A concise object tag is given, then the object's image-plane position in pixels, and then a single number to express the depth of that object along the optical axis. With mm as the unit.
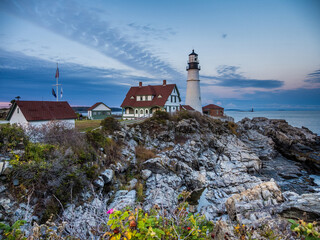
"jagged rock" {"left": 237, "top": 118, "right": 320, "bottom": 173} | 26922
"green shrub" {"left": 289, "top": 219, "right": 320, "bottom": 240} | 2713
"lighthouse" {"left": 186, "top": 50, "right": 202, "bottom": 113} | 43250
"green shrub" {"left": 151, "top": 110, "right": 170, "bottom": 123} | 26034
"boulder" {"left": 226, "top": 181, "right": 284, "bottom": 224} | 8812
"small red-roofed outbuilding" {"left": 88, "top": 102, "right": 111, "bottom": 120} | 37312
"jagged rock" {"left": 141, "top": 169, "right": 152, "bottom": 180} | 15480
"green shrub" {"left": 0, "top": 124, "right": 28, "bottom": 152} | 10219
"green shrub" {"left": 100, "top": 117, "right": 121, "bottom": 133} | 19106
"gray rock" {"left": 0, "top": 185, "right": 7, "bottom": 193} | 8404
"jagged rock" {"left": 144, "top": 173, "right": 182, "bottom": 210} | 13085
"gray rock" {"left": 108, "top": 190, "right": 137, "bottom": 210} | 11257
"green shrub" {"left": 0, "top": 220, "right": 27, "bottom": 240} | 3601
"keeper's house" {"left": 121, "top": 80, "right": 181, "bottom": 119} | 35781
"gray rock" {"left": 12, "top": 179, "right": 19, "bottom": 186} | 8821
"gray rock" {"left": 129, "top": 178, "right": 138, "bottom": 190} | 13598
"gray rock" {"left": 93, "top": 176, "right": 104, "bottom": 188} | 11598
